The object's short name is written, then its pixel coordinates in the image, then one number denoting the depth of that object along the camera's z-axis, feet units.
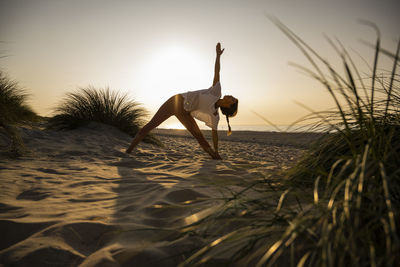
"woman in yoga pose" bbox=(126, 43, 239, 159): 13.42
